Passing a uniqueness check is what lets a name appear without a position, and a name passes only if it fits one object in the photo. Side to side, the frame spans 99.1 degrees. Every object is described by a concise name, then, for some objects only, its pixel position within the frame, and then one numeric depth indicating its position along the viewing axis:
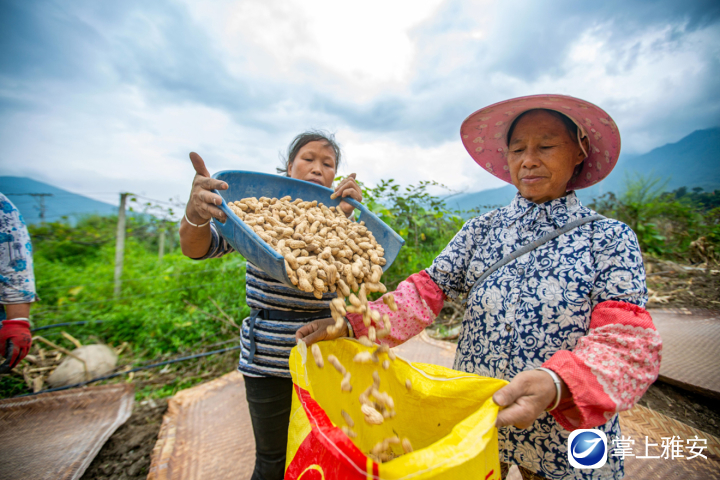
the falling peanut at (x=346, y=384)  0.84
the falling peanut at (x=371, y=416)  0.79
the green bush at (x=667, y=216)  4.16
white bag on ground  2.35
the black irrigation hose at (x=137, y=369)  2.25
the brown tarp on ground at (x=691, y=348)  1.91
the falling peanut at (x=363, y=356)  0.89
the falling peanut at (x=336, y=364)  0.89
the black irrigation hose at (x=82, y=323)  2.66
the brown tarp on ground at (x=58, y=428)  1.54
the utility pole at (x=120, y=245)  3.52
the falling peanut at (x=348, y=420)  0.91
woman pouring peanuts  1.09
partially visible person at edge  1.43
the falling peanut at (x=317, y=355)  0.89
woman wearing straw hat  0.67
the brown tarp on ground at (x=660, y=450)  1.48
